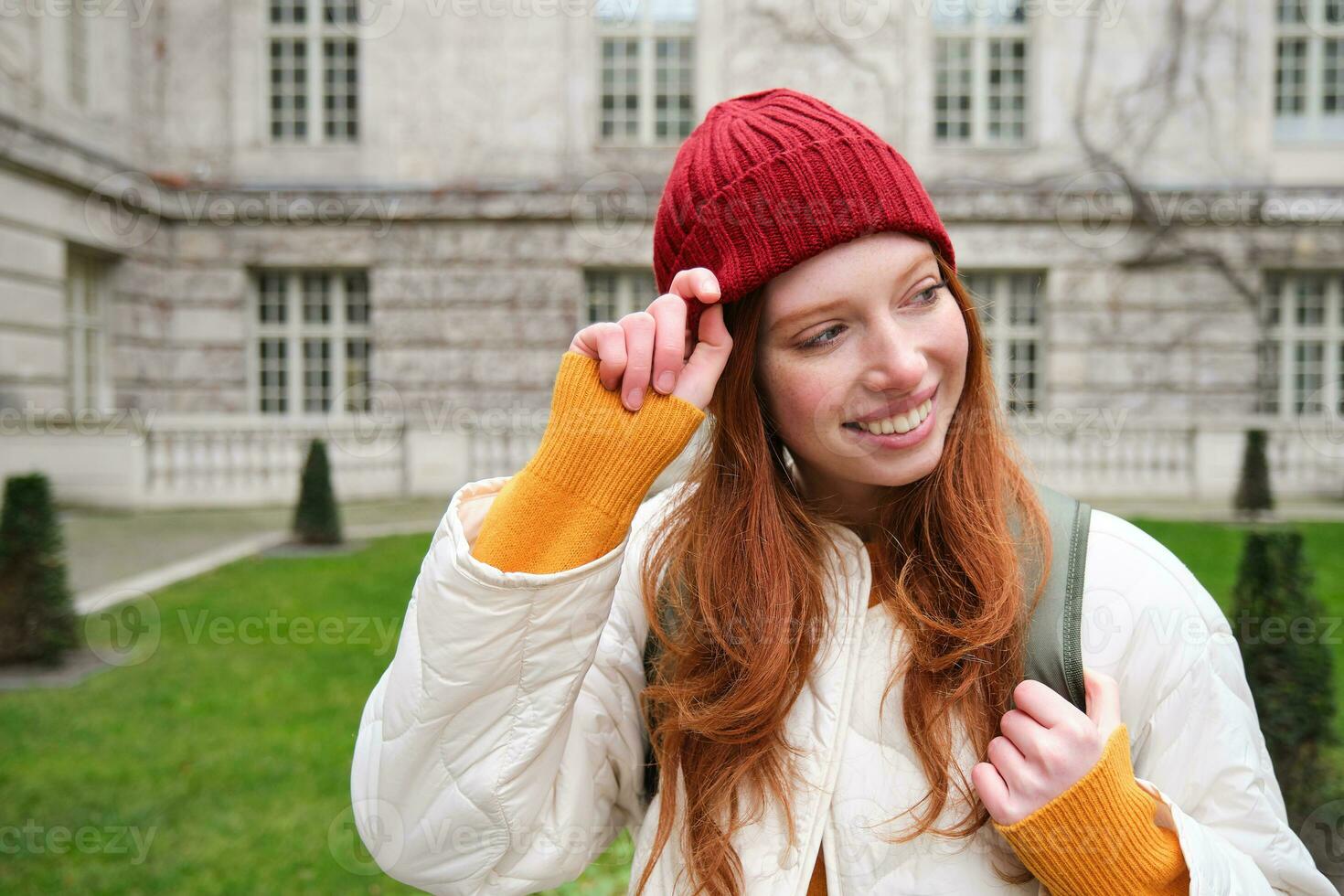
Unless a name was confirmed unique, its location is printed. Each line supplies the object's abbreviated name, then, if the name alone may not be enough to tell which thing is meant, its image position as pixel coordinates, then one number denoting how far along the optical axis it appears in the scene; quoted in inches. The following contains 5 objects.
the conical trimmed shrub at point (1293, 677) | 121.1
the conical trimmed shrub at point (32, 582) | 231.9
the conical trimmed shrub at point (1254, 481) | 454.3
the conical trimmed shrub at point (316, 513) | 388.2
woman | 51.5
